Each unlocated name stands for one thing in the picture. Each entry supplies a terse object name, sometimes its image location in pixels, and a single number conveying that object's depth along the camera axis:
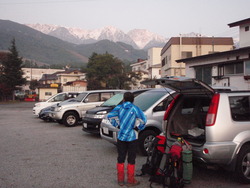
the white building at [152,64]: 66.79
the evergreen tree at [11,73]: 49.31
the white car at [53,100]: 16.92
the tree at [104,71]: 58.75
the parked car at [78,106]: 12.54
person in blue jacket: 4.74
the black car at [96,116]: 9.08
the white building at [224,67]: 15.99
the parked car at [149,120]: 6.71
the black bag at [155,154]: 4.82
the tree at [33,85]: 86.50
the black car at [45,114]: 13.99
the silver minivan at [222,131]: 4.48
